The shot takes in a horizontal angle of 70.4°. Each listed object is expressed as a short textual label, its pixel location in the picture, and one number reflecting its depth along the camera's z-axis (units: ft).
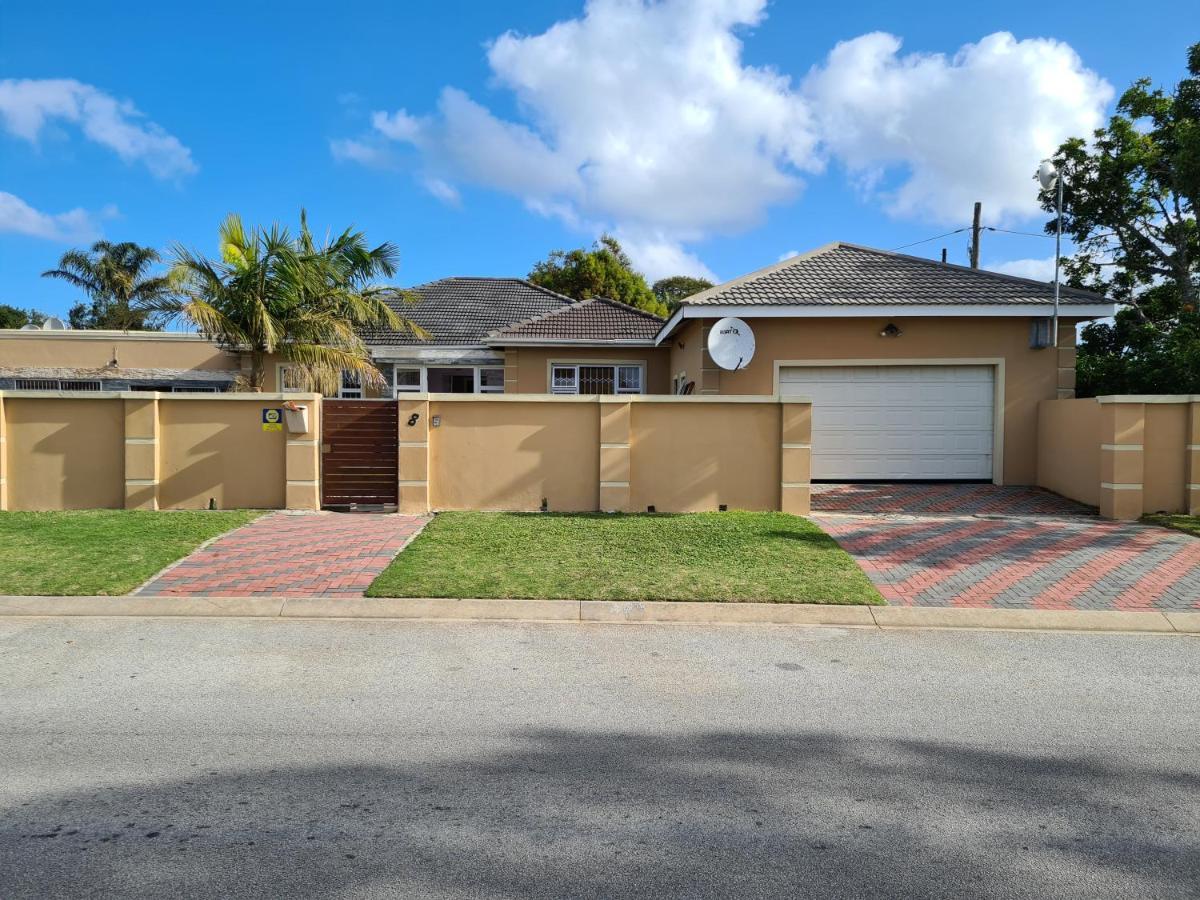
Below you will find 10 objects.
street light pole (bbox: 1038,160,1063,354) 47.03
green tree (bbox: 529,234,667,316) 125.80
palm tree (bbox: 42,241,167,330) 126.52
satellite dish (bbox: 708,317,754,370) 47.85
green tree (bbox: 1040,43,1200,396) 74.84
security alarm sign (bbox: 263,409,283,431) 40.37
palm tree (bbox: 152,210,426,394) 45.32
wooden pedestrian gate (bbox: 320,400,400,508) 40.91
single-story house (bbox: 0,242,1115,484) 49.08
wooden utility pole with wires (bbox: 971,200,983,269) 104.06
